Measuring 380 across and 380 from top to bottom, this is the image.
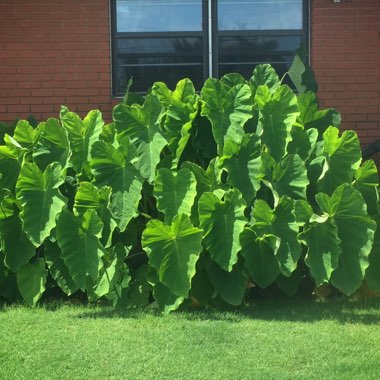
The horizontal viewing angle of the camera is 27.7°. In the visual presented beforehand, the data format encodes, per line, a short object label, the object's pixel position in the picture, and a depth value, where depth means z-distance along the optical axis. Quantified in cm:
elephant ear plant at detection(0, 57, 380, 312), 625
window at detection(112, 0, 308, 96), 862
